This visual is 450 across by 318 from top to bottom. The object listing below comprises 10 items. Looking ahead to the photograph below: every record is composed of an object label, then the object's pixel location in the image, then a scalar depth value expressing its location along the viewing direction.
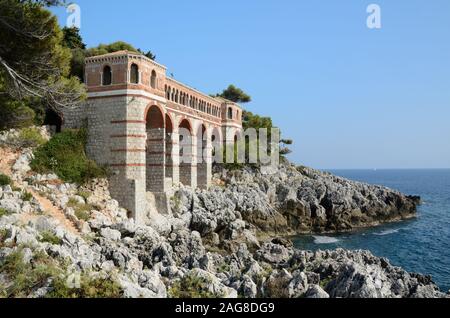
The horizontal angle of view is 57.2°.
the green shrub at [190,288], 15.06
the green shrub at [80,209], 24.41
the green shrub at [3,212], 18.98
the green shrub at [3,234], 16.37
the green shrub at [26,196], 22.11
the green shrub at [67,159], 27.11
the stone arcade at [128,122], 28.39
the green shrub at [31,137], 25.17
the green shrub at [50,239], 17.59
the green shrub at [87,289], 12.66
